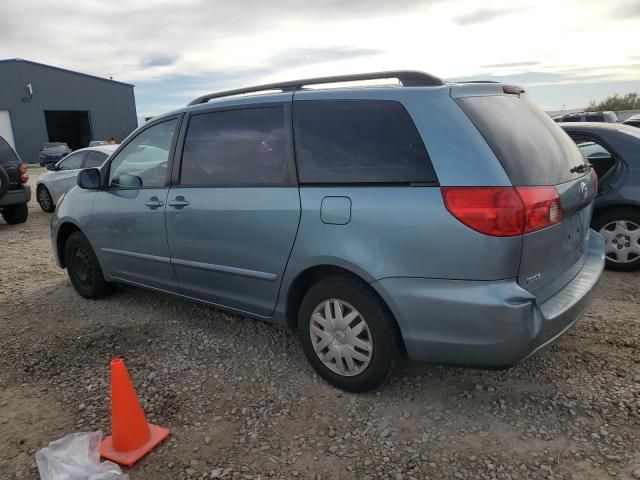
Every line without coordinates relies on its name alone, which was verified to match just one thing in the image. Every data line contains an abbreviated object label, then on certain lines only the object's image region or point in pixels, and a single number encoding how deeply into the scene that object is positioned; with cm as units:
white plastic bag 233
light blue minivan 243
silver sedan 995
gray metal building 3140
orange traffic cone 256
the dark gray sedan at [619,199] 486
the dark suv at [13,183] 912
